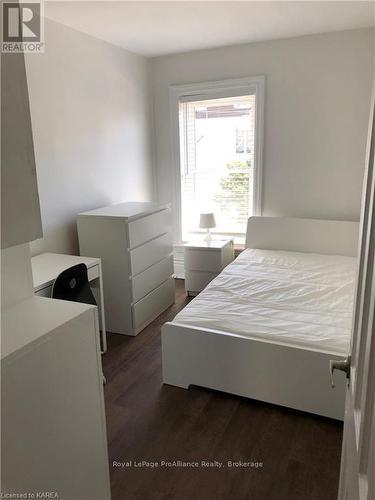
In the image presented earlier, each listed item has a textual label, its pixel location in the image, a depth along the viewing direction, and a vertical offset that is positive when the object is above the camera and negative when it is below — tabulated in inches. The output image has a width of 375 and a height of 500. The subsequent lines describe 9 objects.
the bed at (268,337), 81.1 -39.1
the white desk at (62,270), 95.8 -27.6
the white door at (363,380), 26.0 -16.9
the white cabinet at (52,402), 38.1 -26.5
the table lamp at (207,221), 160.6 -23.5
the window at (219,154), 158.6 +5.1
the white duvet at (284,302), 86.3 -37.3
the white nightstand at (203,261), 152.7 -39.2
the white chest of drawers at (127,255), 120.0 -28.9
